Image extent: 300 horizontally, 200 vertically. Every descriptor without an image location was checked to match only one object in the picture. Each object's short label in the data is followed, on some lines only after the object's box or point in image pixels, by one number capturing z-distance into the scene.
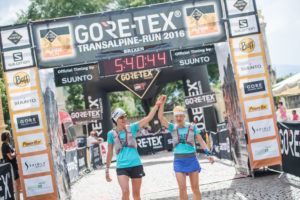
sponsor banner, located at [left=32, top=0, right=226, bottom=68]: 9.49
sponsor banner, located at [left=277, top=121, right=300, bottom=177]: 8.19
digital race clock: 9.58
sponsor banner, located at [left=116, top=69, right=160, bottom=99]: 19.52
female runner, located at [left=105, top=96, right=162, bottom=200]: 5.93
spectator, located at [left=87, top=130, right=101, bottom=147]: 19.57
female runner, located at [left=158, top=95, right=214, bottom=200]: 6.25
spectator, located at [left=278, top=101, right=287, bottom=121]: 19.03
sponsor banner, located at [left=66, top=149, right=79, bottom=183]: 13.84
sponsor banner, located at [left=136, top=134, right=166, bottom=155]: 23.38
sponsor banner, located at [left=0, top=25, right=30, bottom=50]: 9.33
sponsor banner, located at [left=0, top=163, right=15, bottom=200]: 7.68
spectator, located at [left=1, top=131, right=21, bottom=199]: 9.62
